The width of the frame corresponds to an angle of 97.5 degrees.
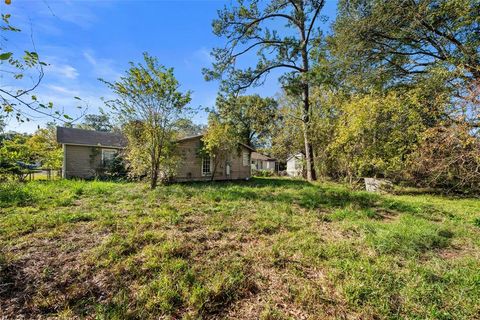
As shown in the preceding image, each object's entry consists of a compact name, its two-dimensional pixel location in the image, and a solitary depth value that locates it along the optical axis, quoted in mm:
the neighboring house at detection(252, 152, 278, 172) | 33781
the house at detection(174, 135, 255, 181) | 13289
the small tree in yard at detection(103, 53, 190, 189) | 8695
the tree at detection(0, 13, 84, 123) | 1845
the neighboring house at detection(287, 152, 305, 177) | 22339
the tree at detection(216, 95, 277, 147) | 13812
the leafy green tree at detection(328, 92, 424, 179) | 9711
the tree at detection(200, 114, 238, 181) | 12609
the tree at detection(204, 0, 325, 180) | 12328
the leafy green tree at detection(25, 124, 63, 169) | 12373
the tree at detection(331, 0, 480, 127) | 7963
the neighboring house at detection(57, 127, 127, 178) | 14094
